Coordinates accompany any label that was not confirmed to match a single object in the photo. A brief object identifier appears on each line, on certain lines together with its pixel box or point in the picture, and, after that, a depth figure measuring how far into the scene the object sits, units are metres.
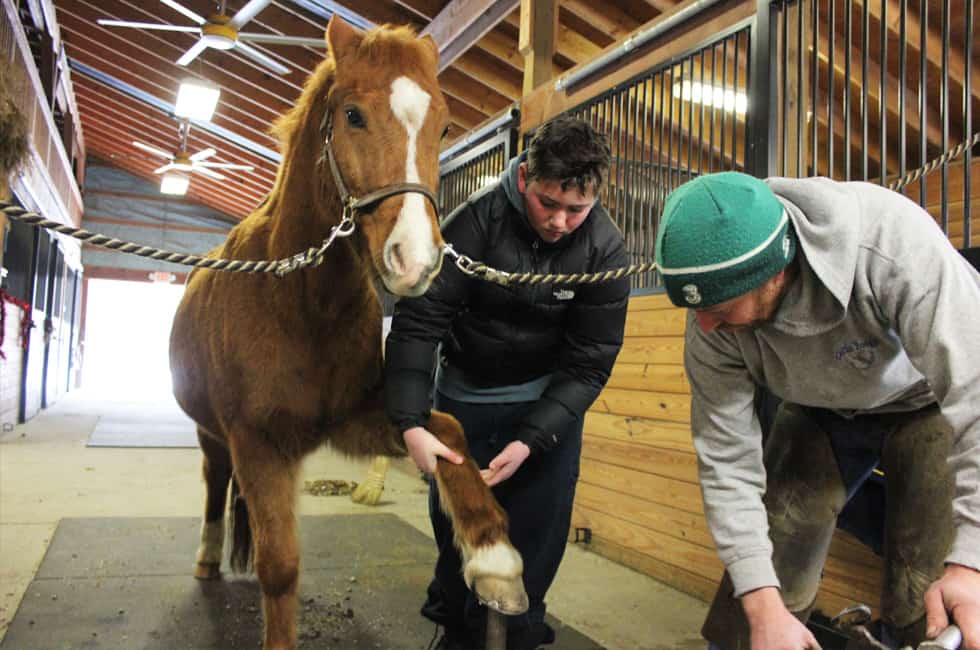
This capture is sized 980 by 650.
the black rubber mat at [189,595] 2.15
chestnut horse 1.51
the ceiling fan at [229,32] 5.67
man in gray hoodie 1.07
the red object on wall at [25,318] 5.80
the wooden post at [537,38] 4.21
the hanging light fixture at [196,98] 7.11
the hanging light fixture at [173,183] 11.27
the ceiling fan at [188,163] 9.98
